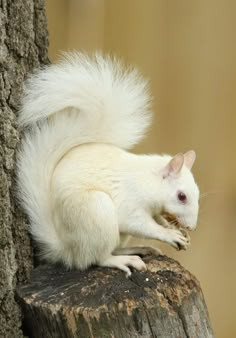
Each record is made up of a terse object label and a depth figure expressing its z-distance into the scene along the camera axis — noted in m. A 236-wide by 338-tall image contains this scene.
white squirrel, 4.85
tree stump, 4.76
